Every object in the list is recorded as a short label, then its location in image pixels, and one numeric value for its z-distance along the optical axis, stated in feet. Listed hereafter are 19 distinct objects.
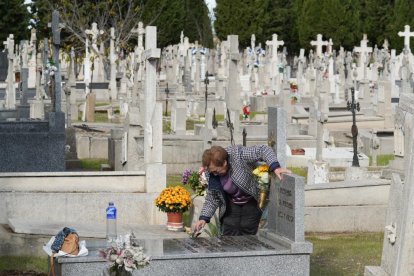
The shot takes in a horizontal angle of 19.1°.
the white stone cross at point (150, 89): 48.21
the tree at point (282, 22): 244.22
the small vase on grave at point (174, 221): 43.52
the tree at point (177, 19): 225.56
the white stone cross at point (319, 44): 161.99
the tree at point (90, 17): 186.29
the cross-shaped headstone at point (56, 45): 64.10
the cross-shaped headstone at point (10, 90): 109.08
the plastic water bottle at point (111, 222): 29.78
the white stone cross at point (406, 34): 139.32
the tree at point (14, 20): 217.15
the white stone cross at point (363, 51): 163.84
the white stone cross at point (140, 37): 135.68
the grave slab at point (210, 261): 27.45
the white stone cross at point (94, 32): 155.94
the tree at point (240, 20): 241.76
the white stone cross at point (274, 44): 162.81
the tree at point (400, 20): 219.61
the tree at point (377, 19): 233.76
